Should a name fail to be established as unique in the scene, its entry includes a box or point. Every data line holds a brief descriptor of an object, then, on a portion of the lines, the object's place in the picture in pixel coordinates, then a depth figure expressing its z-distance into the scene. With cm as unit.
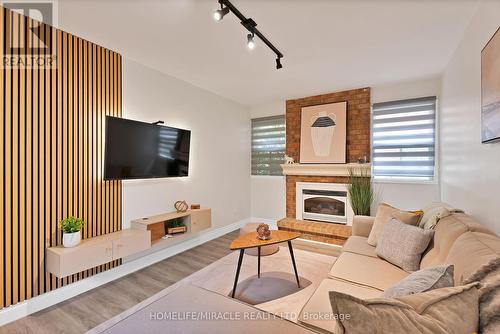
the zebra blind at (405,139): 358
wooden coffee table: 227
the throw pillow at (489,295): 79
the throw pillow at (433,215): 201
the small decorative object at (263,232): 248
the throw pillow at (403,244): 187
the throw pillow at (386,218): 235
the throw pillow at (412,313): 63
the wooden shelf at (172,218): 288
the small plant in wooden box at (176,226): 322
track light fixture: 181
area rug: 216
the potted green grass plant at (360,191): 384
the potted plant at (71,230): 219
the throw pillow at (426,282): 97
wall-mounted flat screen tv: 257
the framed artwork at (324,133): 417
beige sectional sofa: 117
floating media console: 208
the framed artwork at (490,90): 152
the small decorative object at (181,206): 344
